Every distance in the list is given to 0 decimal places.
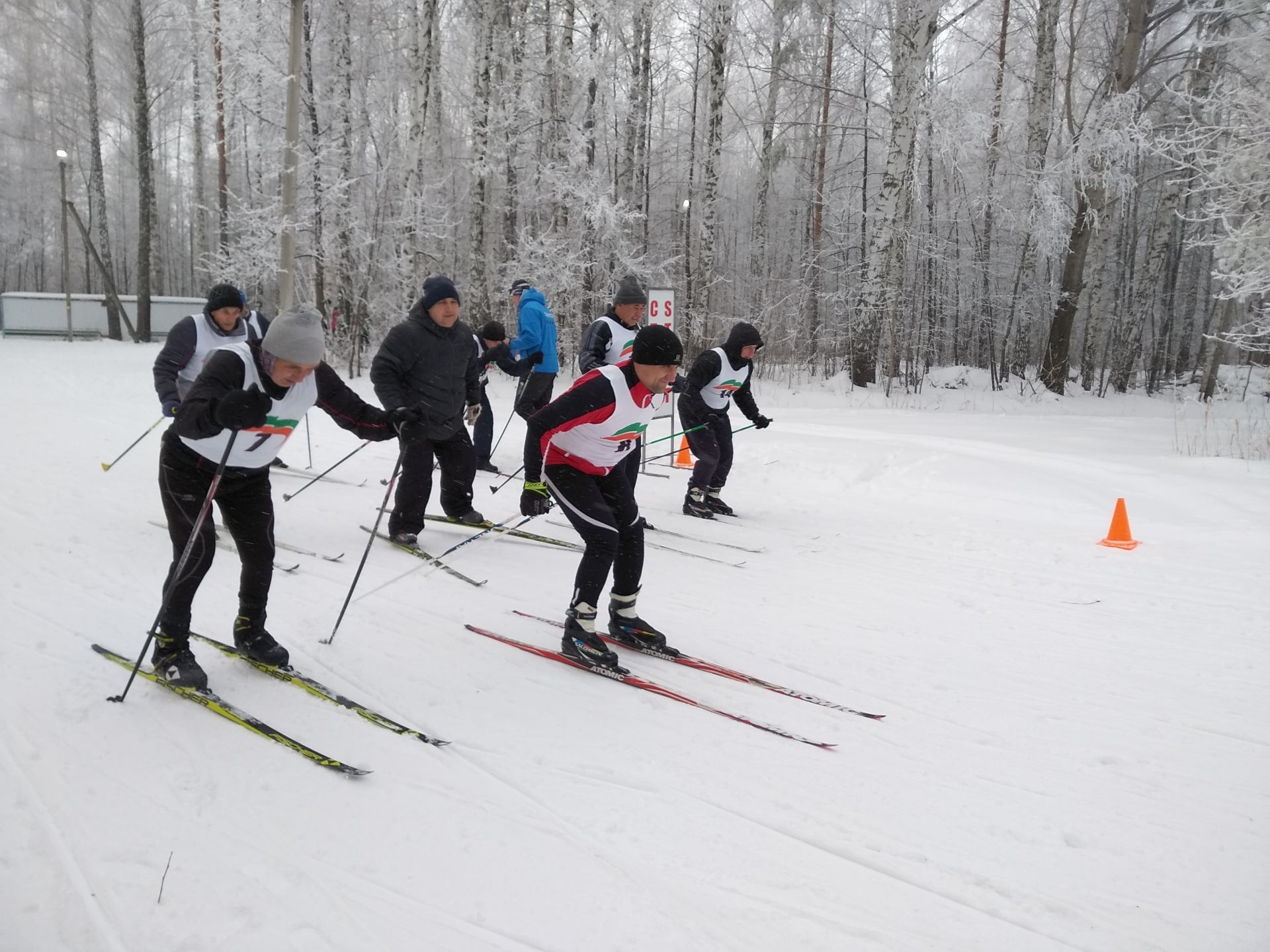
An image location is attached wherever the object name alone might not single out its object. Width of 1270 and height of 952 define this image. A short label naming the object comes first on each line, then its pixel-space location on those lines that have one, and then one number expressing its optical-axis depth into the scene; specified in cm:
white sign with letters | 1005
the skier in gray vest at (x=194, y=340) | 620
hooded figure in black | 723
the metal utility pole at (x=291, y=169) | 1190
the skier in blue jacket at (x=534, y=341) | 859
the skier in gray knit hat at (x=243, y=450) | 334
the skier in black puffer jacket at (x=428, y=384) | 590
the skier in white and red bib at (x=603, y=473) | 397
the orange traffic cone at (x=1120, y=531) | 648
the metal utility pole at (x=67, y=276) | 2233
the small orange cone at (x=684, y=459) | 1009
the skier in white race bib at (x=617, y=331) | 679
